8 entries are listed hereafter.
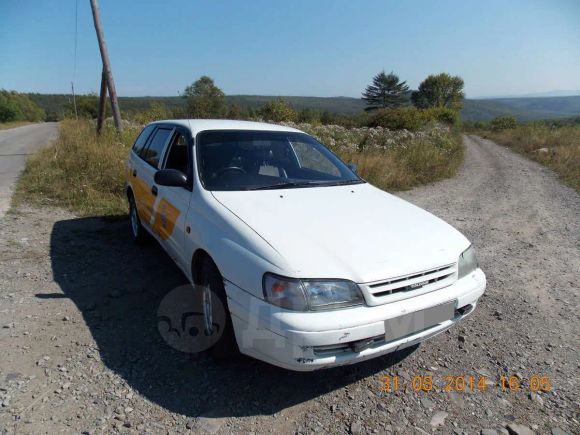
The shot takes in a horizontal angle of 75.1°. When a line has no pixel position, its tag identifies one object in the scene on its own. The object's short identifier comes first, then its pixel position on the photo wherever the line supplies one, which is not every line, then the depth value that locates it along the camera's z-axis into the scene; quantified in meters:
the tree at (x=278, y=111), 31.17
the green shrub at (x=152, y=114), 17.50
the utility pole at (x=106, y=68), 9.59
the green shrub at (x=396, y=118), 33.24
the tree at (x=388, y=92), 94.00
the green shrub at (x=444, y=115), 46.52
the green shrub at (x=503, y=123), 42.81
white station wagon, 1.94
